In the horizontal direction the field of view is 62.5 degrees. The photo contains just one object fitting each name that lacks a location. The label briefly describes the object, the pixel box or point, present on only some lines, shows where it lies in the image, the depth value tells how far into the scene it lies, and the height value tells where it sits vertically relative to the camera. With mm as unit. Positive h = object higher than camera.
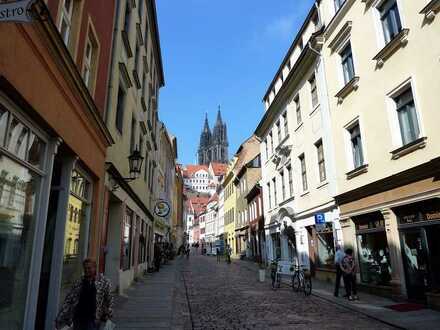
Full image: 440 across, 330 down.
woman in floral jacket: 4555 -543
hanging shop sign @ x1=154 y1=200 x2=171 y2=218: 19797 +2739
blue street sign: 16219 +1674
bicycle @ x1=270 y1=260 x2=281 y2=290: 15230 -868
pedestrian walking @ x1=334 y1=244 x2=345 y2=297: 12477 -297
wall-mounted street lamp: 11820 +3101
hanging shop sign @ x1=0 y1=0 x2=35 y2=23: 2783 +1879
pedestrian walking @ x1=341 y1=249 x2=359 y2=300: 11906 -575
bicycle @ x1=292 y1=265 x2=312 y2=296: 13195 -844
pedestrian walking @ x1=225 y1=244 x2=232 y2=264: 35066 +183
